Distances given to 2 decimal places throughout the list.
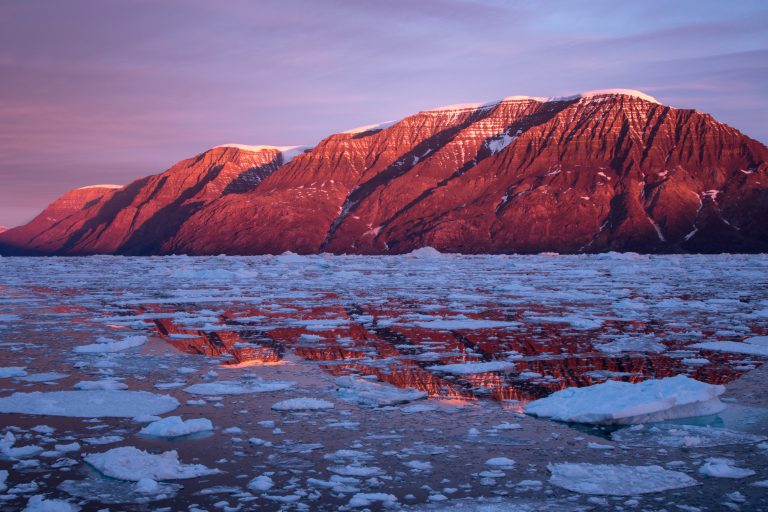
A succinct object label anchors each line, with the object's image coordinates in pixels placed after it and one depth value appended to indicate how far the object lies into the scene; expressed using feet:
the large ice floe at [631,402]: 25.11
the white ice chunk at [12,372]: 32.53
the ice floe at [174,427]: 23.15
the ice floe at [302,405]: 26.99
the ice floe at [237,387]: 30.01
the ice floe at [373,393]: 28.17
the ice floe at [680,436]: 22.22
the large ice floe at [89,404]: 26.03
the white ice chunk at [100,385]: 30.19
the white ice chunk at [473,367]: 34.76
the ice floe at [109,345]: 40.87
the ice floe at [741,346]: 40.08
